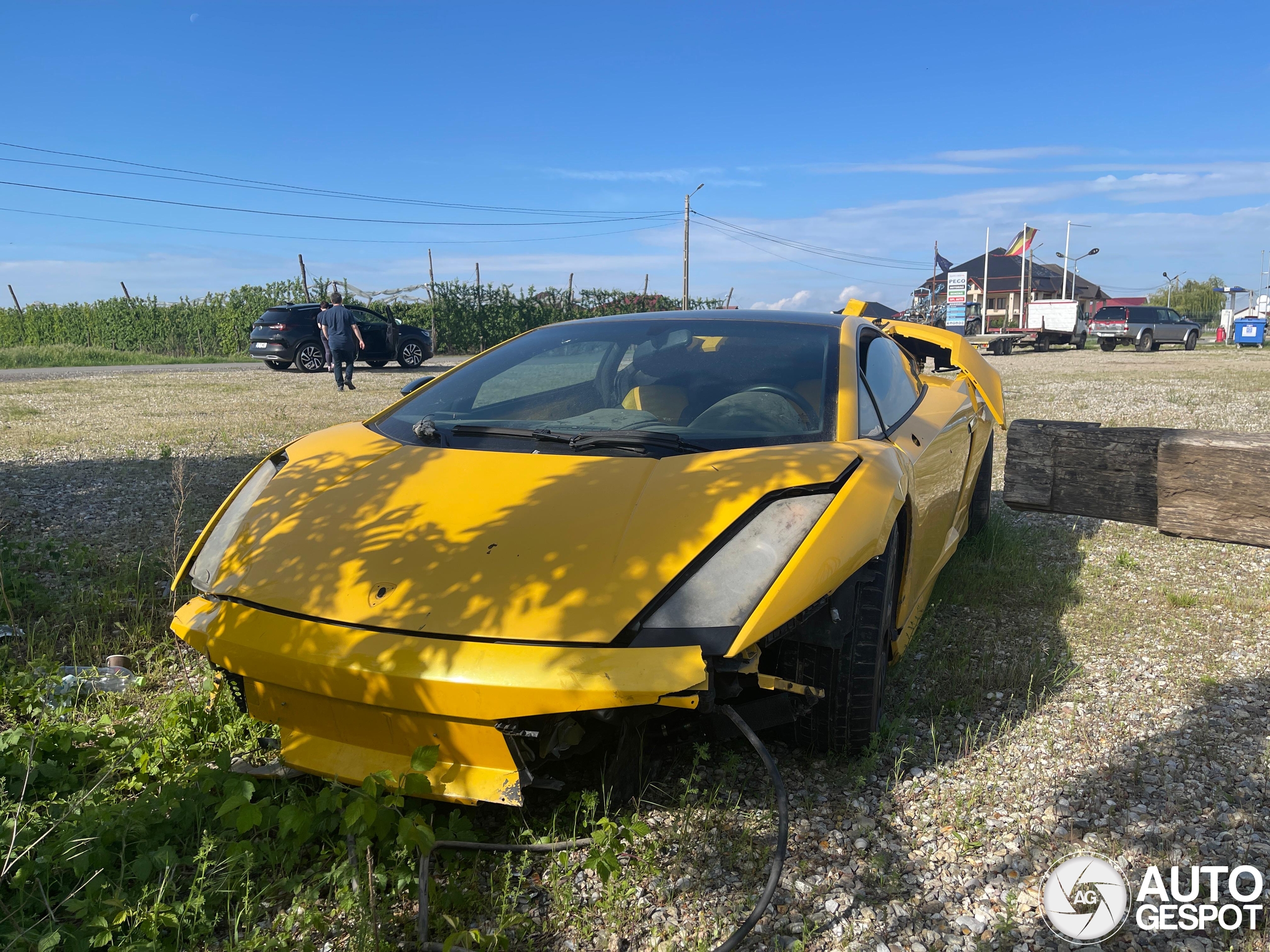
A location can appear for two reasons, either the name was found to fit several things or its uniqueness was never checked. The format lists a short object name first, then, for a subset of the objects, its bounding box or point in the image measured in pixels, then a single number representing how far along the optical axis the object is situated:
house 70.69
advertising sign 38.28
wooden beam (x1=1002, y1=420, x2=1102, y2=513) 2.28
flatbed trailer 31.20
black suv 18.78
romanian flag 58.19
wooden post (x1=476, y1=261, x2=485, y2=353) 29.97
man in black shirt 14.26
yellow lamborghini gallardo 1.91
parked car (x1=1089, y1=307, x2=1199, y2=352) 32.19
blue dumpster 36.03
